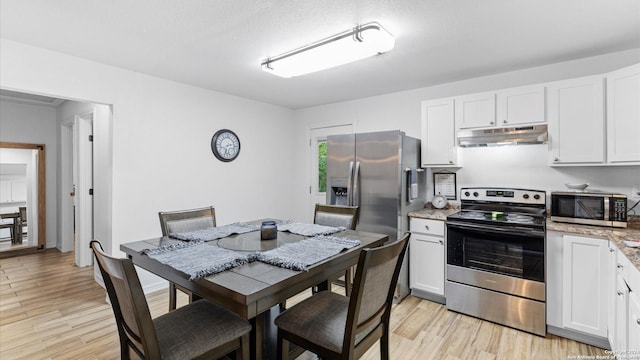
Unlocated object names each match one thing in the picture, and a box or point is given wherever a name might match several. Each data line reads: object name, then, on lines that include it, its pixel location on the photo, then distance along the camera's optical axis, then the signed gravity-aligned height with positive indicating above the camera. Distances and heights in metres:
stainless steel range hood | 2.62 +0.41
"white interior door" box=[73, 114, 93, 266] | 3.93 -0.07
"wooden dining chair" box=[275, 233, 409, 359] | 1.29 -0.72
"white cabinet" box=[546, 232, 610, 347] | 2.16 -0.82
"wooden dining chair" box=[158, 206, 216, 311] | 2.18 -0.35
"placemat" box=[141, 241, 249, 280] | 1.37 -0.42
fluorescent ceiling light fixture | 2.01 +0.97
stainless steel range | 2.41 -0.71
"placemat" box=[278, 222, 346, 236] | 2.18 -0.39
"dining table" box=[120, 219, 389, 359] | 1.22 -0.45
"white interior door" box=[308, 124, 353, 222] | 4.64 +0.23
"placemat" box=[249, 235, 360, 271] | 1.48 -0.41
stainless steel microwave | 2.26 -0.23
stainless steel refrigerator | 3.03 +0.00
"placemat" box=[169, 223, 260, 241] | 2.00 -0.39
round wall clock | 3.83 +0.46
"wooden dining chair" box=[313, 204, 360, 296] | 2.61 -0.34
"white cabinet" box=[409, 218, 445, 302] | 2.94 -0.81
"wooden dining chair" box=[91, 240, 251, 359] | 1.16 -0.72
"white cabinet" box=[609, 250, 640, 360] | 1.50 -0.76
